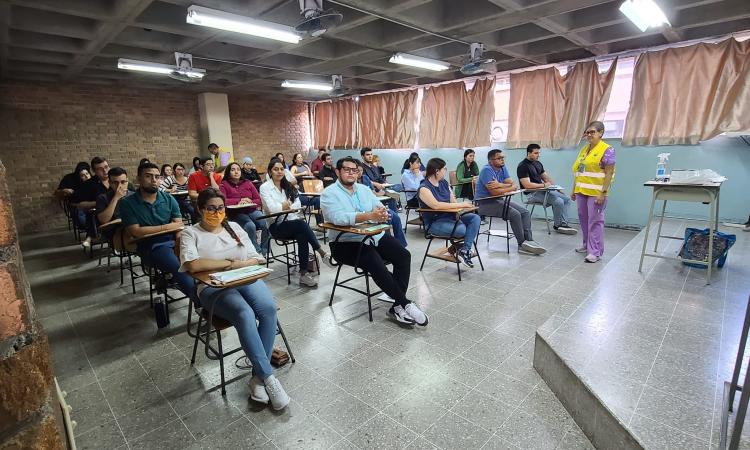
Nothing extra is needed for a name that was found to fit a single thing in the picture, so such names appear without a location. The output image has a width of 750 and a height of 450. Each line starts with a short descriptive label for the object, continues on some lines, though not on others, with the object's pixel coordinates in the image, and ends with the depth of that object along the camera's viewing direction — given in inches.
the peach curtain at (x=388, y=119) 346.0
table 123.4
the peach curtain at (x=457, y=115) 288.8
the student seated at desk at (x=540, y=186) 216.1
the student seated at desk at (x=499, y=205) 188.1
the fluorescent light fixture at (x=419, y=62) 212.2
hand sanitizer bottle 141.9
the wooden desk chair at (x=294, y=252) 158.6
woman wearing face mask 84.8
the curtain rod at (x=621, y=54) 192.4
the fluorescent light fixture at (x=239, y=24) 140.3
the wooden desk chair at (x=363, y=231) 117.0
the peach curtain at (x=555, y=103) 233.3
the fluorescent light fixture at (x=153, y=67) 211.6
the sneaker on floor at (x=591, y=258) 172.7
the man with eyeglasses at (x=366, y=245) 119.7
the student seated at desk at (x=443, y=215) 157.2
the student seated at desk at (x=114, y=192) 142.2
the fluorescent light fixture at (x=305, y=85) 287.0
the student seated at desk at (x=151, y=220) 122.3
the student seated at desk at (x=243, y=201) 169.6
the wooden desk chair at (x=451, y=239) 153.8
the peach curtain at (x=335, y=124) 400.8
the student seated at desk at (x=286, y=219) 157.6
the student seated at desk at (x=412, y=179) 243.6
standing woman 161.9
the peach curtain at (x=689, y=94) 190.9
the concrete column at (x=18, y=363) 15.3
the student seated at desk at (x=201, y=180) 209.3
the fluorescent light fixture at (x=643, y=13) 139.3
